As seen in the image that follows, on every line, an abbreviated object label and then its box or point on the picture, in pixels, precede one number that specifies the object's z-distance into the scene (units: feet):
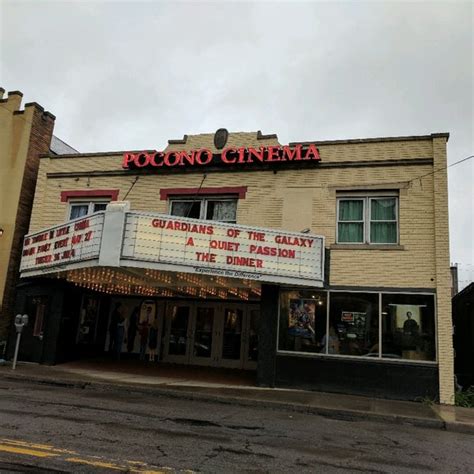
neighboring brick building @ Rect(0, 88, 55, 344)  60.90
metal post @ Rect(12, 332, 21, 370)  50.47
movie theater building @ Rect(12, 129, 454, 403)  44.37
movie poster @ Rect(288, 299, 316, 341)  47.93
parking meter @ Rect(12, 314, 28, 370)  50.98
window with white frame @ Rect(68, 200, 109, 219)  59.82
